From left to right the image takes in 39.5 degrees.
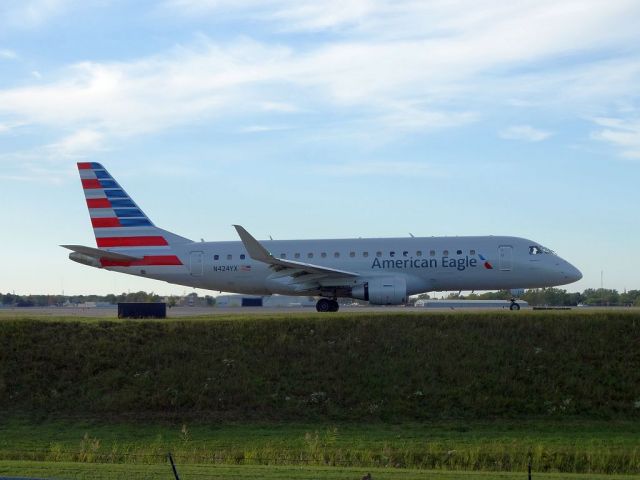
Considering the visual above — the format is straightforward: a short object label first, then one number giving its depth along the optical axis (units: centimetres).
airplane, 4128
